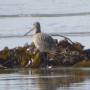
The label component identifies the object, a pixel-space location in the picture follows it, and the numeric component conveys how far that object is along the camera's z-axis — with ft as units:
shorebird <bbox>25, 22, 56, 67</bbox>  61.21
